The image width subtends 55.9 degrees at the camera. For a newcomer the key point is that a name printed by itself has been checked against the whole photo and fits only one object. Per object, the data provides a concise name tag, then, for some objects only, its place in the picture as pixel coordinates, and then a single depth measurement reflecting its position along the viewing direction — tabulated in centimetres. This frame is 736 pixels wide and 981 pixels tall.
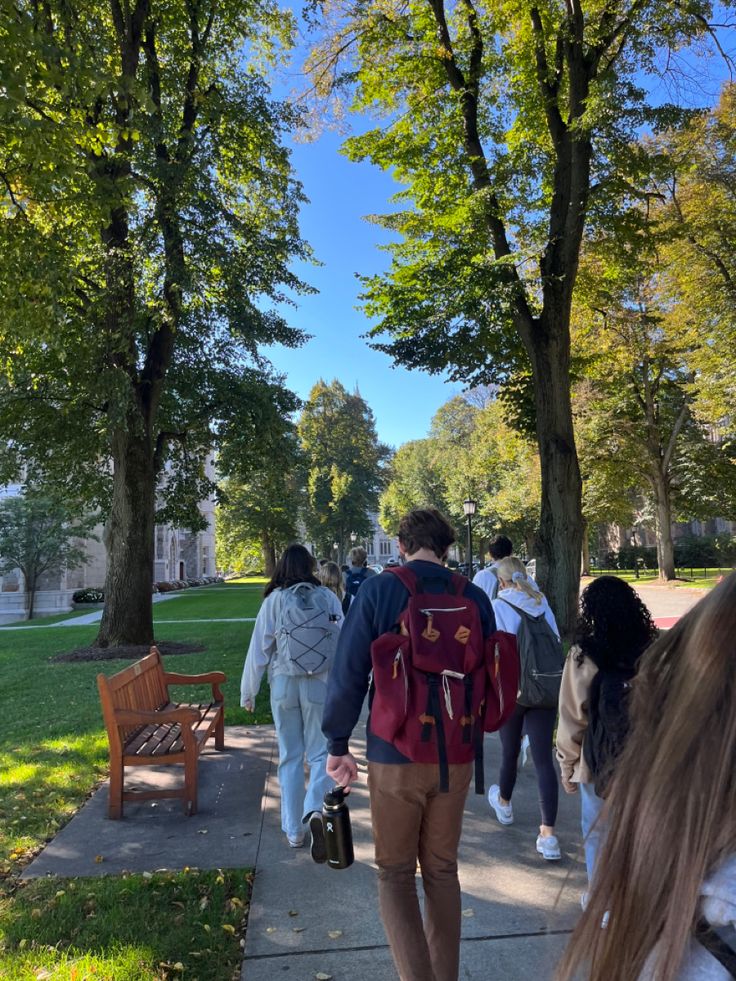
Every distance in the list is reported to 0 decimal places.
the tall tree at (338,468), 5769
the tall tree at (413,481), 6750
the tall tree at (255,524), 4953
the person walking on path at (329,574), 992
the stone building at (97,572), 3922
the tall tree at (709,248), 1817
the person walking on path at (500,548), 612
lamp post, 2576
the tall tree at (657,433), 2744
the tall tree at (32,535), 3203
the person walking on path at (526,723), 435
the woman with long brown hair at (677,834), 86
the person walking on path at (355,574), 1153
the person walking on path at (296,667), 459
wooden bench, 501
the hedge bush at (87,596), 3928
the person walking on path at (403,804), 273
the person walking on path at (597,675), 315
